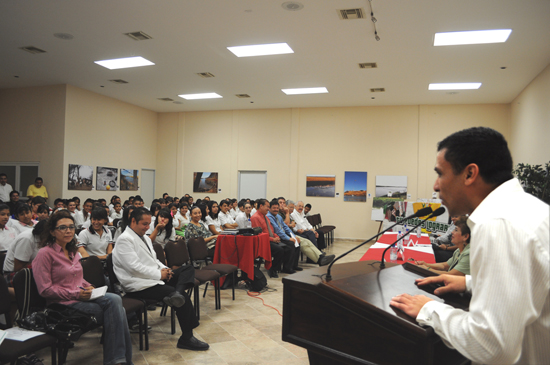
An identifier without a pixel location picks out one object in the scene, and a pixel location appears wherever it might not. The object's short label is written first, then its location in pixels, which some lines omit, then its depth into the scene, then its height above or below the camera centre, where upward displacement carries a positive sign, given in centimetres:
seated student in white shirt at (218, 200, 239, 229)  895 -87
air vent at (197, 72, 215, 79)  988 +288
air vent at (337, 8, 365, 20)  625 +292
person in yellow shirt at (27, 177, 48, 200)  1035 -29
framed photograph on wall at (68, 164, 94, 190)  1100 +9
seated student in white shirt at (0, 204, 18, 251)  468 -68
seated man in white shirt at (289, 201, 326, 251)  939 -105
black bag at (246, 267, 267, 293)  612 -160
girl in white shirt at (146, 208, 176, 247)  554 -71
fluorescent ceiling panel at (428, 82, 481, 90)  1011 +285
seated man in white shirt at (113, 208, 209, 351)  374 -96
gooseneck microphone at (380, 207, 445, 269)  193 -12
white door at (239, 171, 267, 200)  1416 +1
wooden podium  127 -50
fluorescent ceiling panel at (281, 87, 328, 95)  1115 +288
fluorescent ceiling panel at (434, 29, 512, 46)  694 +290
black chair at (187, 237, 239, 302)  536 -105
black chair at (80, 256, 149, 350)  354 -95
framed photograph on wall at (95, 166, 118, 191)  1200 +6
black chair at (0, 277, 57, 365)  233 -109
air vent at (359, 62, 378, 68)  873 +287
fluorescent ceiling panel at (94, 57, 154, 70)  896 +288
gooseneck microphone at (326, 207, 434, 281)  184 -11
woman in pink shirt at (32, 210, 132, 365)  302 -89
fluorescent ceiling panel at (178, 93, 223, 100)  1224 +286
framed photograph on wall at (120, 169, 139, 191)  1305 +7
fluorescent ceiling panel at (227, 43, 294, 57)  795 +291
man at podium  89 -18
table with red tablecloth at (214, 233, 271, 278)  612 -109
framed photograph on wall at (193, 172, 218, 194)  1452 +5
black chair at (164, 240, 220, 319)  465 -105
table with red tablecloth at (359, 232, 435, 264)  454 -86
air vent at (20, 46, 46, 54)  823 +284
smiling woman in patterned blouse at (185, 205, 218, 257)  631 -82
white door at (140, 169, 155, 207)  1441 -13
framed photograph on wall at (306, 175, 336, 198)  1347 +5
